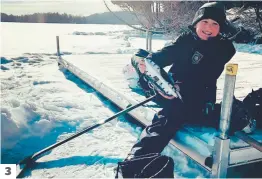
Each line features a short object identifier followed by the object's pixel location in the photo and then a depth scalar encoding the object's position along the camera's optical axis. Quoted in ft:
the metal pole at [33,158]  9.03
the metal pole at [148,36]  28.35
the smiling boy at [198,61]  9.16
